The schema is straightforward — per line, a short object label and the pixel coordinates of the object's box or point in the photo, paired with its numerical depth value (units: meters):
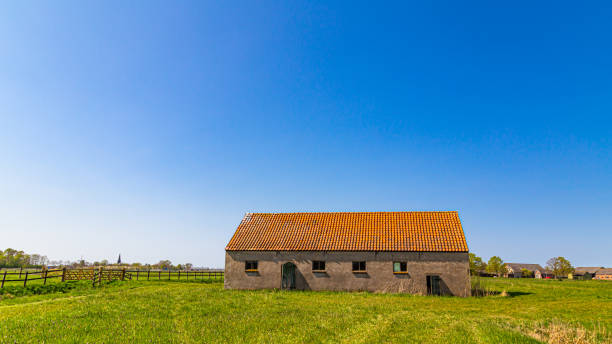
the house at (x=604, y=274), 110.64
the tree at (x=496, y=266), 102.31
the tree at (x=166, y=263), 129.27
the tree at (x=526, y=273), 110.05
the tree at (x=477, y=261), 83.50
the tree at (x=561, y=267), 105.50
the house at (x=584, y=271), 102.78
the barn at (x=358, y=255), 24.98
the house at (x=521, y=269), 115.00
